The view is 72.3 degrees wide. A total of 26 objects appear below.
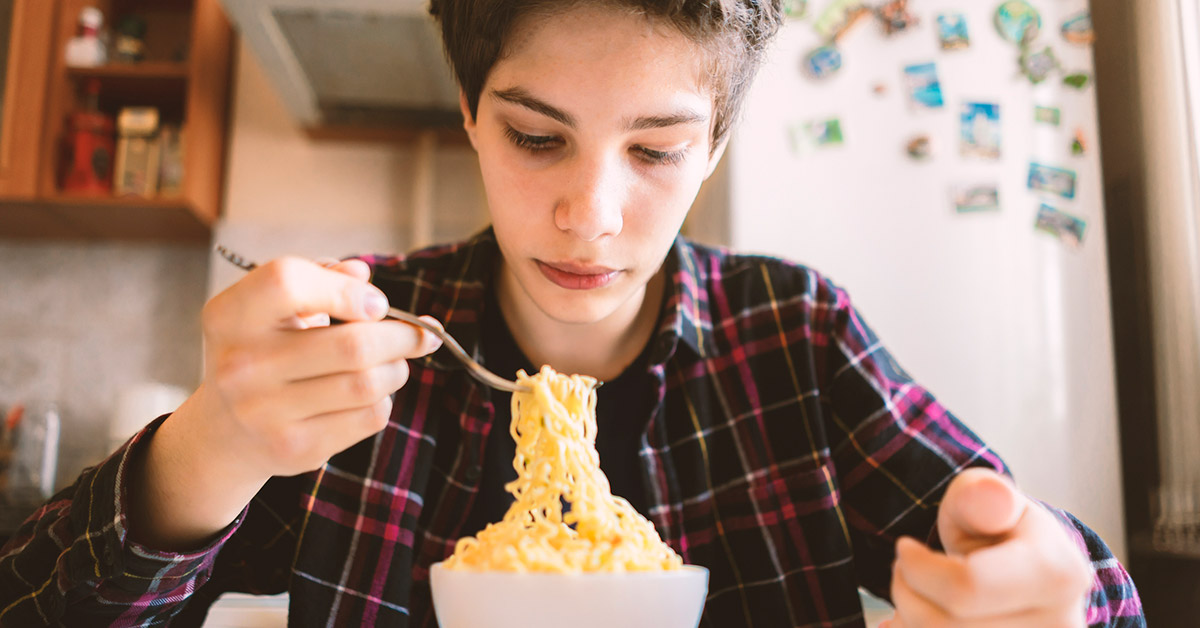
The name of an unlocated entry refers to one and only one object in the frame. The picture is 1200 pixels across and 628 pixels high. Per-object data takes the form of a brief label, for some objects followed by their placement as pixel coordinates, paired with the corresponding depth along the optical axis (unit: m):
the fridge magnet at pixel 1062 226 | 1.67
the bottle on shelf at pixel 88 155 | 2.39
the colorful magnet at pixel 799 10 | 1.72
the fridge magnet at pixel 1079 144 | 1.69
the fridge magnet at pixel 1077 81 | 1.71
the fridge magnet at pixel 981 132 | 1.68
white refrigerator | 1.62
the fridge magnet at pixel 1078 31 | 1.72
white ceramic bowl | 0.48
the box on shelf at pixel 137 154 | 2.43
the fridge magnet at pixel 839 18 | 1.71
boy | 0.57
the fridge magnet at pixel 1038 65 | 1.70
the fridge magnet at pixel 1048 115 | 1.69
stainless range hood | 1.97
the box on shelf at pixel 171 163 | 2.46
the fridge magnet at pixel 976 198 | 1.67
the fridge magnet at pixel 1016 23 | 1.70
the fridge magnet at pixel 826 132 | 1.70
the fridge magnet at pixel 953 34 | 1.70
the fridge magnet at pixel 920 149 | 1.69
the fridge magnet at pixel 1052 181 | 1.68
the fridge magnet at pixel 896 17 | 1.71
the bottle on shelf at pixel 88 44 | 2.40
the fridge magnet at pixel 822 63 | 1.71
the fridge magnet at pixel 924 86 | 1.69
